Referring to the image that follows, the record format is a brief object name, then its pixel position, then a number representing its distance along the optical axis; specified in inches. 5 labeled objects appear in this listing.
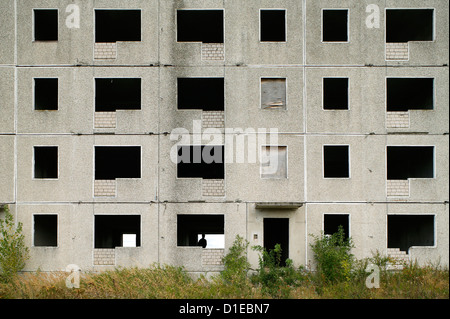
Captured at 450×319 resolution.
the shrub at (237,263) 553.6
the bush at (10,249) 564.4
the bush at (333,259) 540.4
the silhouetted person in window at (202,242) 1012.9
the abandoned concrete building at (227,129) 605.0
